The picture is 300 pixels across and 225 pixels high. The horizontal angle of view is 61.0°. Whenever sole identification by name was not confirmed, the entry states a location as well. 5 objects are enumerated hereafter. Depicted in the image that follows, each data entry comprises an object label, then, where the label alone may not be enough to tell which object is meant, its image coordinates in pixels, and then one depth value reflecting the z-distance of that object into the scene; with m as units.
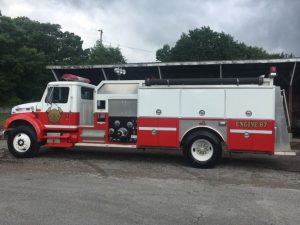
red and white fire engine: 7.07
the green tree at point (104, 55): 37.55
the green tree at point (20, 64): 26.79
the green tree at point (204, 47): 37.39
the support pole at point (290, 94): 11.70
